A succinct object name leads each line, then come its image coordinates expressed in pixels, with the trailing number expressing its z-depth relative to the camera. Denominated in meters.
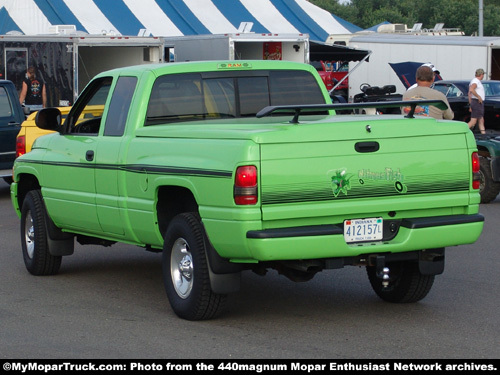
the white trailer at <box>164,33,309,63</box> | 24.30
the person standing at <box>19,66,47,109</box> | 21.50
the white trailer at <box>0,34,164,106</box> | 21.38
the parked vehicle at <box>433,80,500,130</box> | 24.02
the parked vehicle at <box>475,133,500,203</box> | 14.51
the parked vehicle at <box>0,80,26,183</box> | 16.23
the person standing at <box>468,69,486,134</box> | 22.17
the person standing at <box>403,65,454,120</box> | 12.27
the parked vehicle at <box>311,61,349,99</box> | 35.88
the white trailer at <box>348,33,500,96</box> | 33.28
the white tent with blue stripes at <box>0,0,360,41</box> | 27.72
